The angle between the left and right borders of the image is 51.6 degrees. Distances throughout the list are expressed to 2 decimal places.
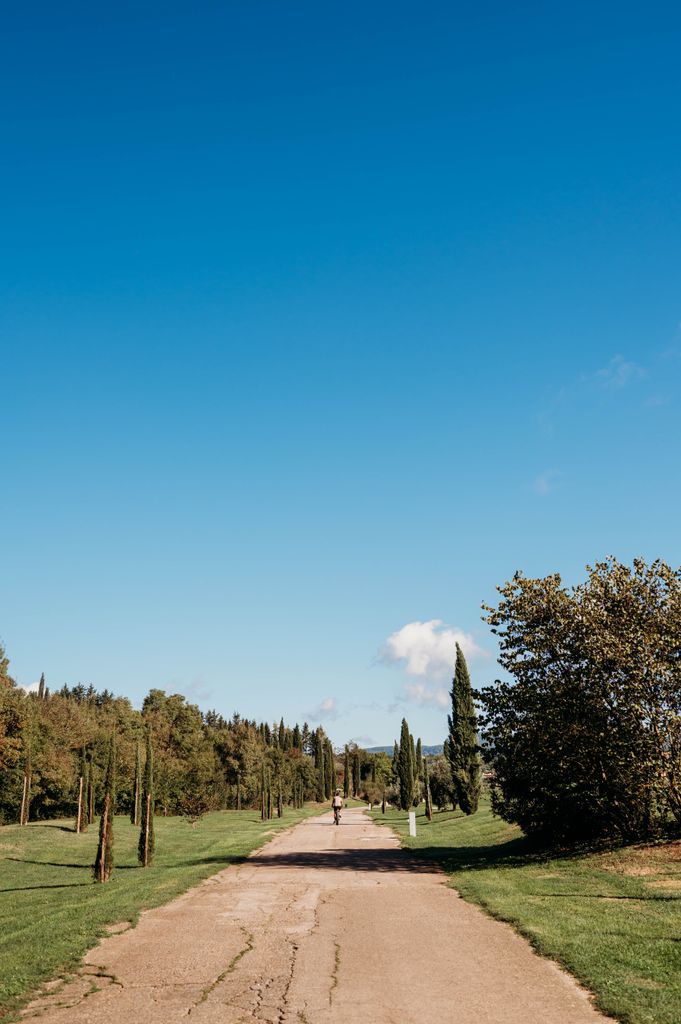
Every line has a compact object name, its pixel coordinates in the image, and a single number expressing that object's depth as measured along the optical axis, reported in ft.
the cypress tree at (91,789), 148.77
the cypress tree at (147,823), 71.97
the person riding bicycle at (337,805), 144.24
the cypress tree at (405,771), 212.02
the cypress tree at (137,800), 135.33
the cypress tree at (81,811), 130.21
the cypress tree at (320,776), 339.98
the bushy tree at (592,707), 65.05
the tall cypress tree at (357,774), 382.83
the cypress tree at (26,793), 151.14
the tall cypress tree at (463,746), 164.55
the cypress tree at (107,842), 58.67
